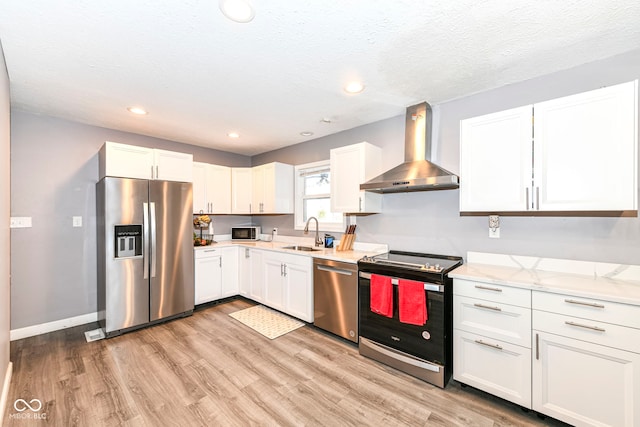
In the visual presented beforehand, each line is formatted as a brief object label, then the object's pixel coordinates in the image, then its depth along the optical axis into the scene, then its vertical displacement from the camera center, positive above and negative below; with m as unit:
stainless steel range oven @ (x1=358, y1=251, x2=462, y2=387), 2.13 -0.92
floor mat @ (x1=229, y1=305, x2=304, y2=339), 3.08 -1.32
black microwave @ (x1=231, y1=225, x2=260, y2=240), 4.66 -0.33
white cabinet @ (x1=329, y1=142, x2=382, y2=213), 3.09 +0.44
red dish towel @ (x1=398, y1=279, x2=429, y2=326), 2.20 -0.74
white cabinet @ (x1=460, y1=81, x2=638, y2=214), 1.70 +0.40
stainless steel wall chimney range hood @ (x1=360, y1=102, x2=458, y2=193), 2.60 +0.52
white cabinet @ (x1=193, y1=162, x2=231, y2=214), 4.12 +0.39
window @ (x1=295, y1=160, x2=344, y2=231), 3.89 +0.25
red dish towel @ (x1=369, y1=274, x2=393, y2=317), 2.39 -0.74
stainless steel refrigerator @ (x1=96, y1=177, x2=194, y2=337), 2.95 -0.44
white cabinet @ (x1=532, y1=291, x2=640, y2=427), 1.52 -0.88
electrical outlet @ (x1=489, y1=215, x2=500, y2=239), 2.42 -0.12
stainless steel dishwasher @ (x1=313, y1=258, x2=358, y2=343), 2.77 -0.89
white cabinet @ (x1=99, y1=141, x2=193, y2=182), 3.03 +0.61
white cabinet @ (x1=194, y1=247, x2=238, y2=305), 3.74 -0.86
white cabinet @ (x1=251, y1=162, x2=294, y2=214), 4.17 +0.39
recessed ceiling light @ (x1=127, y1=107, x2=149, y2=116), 2.88 +1.12
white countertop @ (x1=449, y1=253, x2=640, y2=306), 1.62 -0.47
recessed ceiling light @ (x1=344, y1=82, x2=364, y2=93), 2.41 +1.14
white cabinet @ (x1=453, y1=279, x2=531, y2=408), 1.83 -0.91
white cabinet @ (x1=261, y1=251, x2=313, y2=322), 3.19 -0.87
